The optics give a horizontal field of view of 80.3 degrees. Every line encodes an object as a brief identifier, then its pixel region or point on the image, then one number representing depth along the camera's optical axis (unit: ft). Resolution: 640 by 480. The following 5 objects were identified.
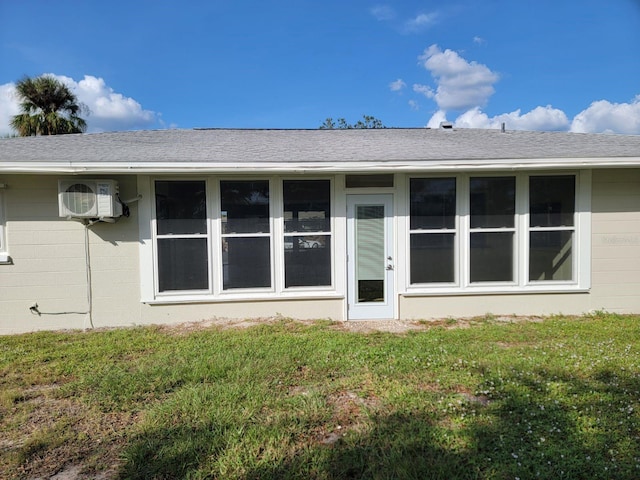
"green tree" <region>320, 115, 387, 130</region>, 122.42
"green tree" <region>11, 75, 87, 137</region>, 49.55
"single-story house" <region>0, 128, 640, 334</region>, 19.81
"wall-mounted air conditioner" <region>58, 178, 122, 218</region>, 18.56
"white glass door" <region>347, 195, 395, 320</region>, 20.72
